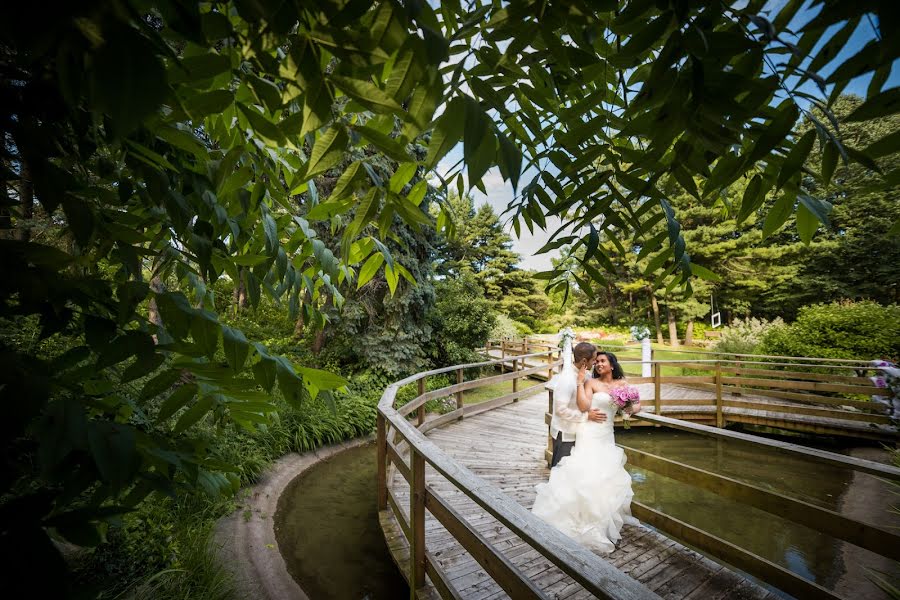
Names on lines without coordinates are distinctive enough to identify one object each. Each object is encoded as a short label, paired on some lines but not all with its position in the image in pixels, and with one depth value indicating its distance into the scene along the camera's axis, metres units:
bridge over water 1.62
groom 4.36
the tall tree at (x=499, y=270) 30.91
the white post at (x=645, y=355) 10.60
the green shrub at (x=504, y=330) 20.30
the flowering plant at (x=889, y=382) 6.00
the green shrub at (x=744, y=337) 13.33
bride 3.48
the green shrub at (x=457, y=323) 11.88
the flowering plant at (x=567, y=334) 9.65
